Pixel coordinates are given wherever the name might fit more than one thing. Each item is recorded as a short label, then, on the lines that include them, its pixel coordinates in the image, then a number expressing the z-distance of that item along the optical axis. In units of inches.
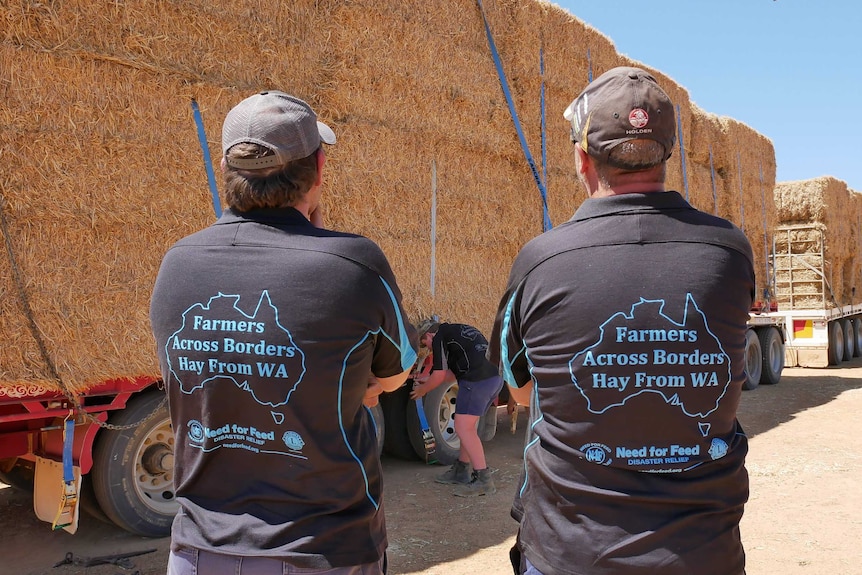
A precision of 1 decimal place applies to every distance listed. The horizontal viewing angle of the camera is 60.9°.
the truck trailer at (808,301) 669.9
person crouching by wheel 255.1
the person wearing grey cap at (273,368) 68.4
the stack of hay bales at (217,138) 168.9
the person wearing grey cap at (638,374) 67.4
